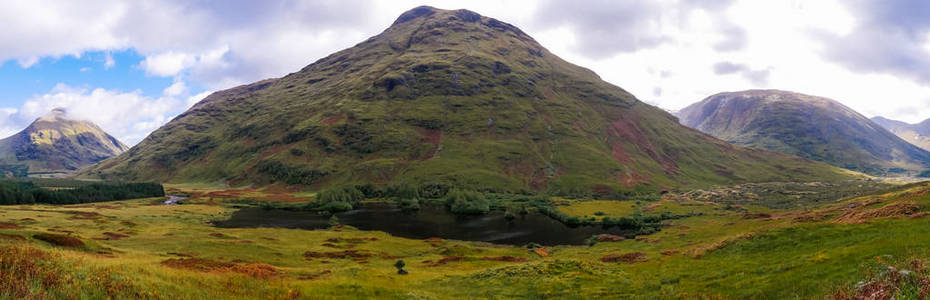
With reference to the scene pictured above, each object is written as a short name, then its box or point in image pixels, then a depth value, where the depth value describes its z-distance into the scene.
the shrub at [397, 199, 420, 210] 172.55
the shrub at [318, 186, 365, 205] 183.25
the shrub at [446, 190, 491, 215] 162.75
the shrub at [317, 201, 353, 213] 166.94
